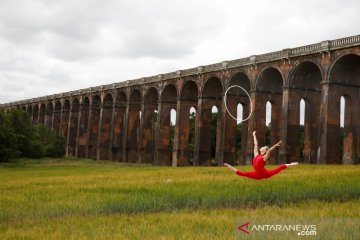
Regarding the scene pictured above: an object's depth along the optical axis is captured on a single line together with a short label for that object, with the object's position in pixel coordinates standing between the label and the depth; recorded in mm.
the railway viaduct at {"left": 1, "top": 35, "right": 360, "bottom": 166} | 32031
